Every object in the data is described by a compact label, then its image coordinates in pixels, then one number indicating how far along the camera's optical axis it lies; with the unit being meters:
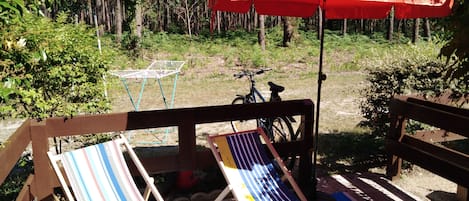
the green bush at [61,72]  3.46
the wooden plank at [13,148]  2.50
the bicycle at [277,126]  5.29
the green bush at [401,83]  5.26
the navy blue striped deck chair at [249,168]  3.51
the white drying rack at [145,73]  5.99
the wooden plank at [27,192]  2.86
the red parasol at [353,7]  3.31
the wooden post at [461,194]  4.08
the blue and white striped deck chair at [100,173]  3.18
